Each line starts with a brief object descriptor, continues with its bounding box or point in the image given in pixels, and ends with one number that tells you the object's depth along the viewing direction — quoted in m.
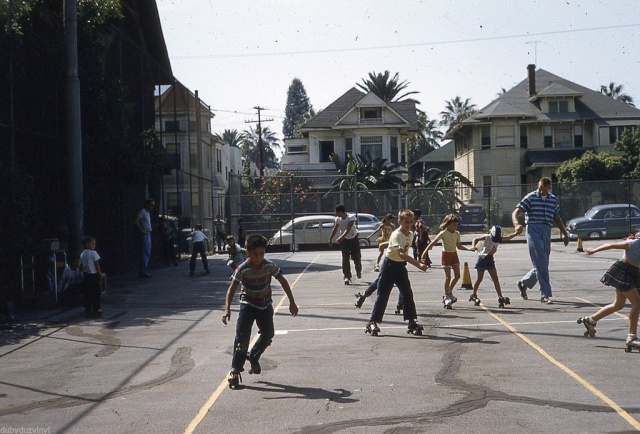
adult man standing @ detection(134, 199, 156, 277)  21.98
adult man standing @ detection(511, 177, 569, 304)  14.10
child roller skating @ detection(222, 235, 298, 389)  8.31
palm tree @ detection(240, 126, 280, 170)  123.06
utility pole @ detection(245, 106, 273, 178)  83.46
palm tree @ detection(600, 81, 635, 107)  84.81
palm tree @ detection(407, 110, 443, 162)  94.06
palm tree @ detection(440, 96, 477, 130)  104.75
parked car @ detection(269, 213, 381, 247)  35.47
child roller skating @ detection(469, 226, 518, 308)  14.14
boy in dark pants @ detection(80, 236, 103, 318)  14.27
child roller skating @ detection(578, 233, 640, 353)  9.40
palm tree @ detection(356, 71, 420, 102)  74.75
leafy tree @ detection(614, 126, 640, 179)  51.81
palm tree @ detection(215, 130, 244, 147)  124.41
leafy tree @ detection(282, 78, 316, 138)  132.21
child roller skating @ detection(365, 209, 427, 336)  11.14
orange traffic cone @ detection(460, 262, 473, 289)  16.83
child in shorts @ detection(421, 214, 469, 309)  14.02
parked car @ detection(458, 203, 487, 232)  39.28
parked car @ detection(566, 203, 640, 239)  36.09
